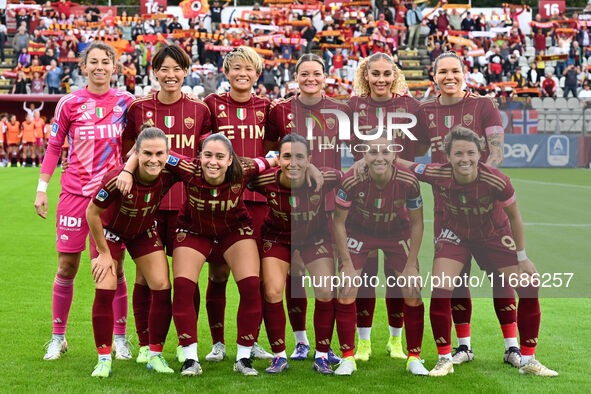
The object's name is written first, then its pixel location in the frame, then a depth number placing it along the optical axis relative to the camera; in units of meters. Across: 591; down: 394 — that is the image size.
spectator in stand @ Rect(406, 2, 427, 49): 32.75
